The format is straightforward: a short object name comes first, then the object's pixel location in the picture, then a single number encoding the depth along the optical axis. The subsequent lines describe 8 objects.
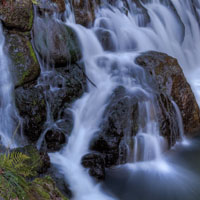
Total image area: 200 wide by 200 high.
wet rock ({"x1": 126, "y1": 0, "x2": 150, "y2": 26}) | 9.22
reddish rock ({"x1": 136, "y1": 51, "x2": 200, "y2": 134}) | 6.14
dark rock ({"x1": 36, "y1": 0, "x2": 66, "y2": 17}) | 5.87
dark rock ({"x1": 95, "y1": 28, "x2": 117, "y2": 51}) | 7.14
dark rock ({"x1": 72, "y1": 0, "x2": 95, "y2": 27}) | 6.93
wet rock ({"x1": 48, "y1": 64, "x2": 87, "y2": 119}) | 5.67
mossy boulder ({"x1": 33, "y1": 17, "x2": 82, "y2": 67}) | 5.62
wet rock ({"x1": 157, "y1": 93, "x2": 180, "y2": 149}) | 5.59
